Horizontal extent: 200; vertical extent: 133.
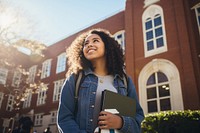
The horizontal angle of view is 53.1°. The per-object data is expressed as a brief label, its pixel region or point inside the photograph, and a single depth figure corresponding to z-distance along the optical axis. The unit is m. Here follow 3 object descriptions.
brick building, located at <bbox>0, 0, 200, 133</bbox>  10.87
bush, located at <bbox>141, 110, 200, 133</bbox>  7.51
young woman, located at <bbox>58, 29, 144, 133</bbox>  1.60
